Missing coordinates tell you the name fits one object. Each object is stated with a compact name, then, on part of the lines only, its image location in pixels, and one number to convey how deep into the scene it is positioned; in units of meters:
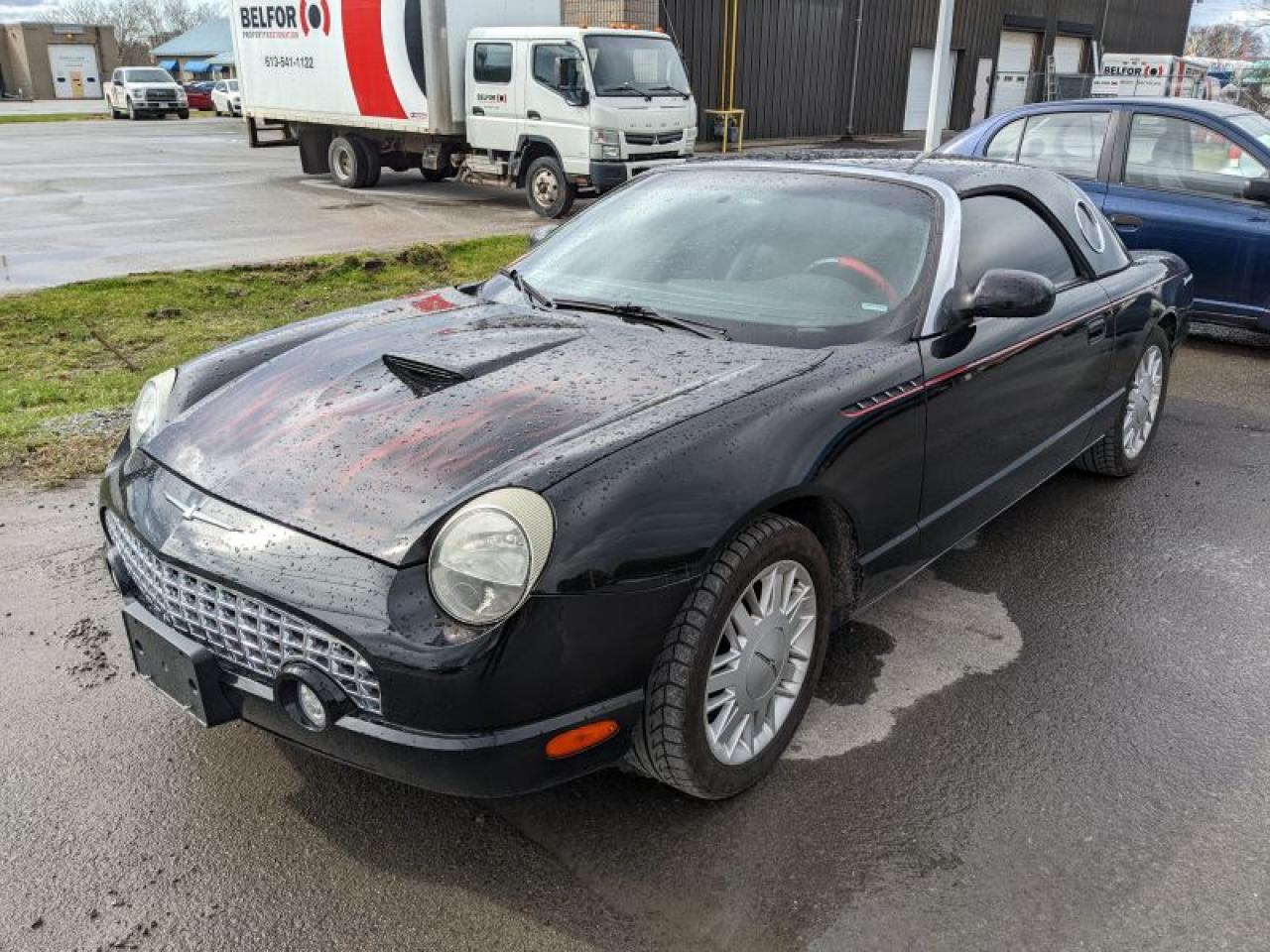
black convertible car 2.14
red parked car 47.09
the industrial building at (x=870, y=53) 22.91
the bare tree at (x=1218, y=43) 68.94
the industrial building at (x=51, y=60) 64.56
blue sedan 6.77
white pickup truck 37.72
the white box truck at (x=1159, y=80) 26.55
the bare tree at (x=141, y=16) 102.21
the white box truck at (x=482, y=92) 13.46
